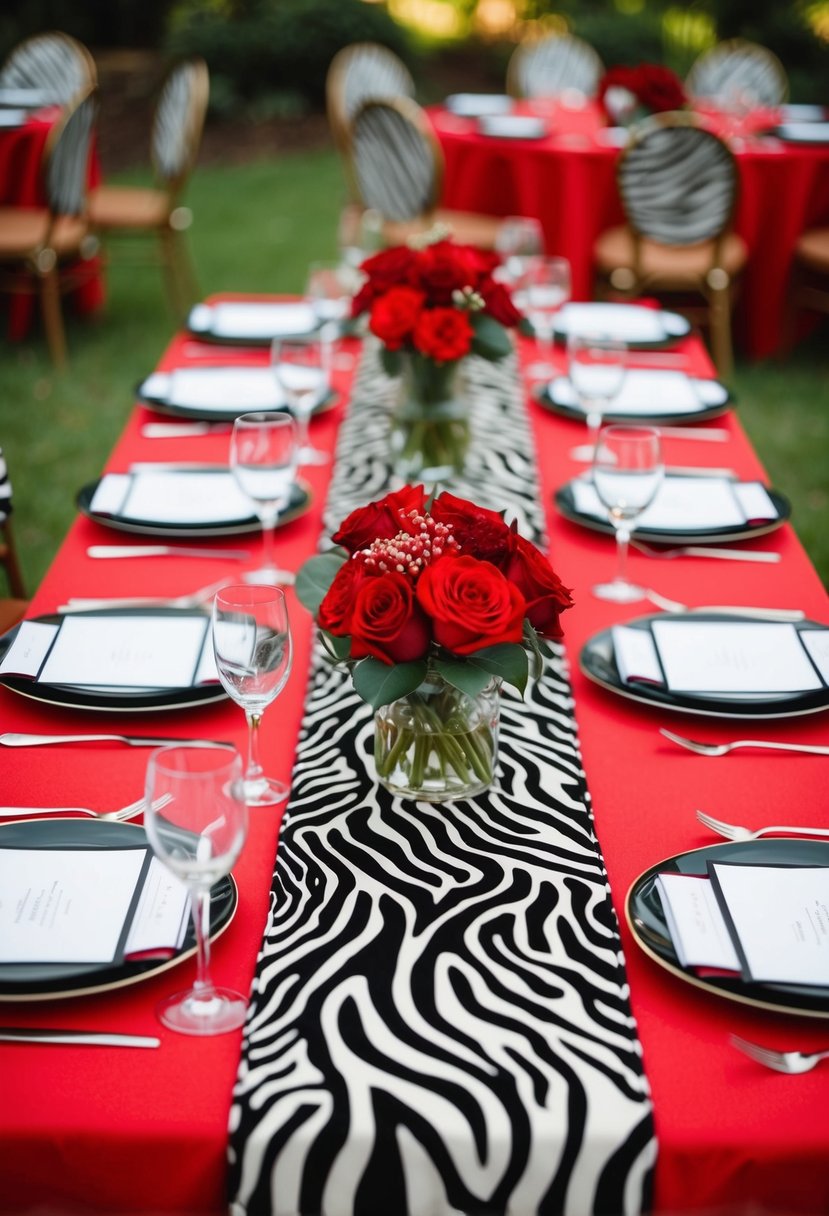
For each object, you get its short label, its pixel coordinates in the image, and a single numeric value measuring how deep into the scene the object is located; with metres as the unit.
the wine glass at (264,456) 1.60
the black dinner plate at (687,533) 1.82
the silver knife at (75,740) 1.34
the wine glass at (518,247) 2.71
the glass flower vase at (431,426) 1.99
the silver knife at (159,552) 1.79
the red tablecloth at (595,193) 4.78
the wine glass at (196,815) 0.91
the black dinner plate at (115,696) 1.39
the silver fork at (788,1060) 0.93
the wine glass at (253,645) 1.19
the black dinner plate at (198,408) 2.26
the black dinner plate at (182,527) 1.82
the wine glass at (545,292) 2.56
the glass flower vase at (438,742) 1.19
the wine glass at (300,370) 2.00
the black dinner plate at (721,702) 1.39
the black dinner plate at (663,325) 2.68
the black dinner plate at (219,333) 2.66
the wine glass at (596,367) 2.02
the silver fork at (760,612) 1.59
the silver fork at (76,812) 1.22
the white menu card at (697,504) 1.85
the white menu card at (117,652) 1.43
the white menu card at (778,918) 0.99
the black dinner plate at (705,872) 0.96
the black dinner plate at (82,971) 0.96
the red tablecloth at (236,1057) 0.88
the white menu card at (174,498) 1.85
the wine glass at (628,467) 1.58
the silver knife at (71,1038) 0.95
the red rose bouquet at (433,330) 1.86
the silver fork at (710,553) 1.81
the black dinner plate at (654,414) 2.29
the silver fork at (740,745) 1.35
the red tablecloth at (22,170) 4.87
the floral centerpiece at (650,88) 4.55
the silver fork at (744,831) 1.20
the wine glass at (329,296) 2.53
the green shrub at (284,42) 9.55
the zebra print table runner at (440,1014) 0.88
